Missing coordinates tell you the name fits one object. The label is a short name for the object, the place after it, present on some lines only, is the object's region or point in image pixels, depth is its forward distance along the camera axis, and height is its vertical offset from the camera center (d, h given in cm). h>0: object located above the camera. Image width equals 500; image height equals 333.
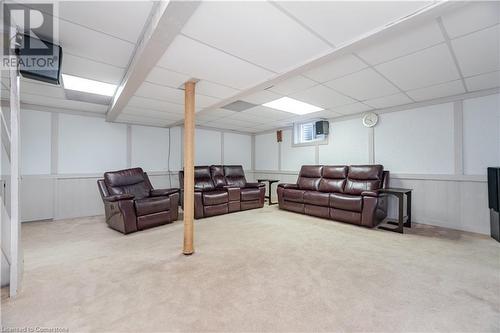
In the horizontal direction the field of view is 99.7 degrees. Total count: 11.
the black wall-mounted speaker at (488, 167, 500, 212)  282 -30
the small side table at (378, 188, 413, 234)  332 -75
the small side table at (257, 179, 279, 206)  570 -93
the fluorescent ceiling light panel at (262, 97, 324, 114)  386 +123
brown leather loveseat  433 -52
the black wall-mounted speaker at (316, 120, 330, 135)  513 +99
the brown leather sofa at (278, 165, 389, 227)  362 -51
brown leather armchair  332 -56
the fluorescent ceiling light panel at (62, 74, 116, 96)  293 +126
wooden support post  262 +3
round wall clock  438 +101
